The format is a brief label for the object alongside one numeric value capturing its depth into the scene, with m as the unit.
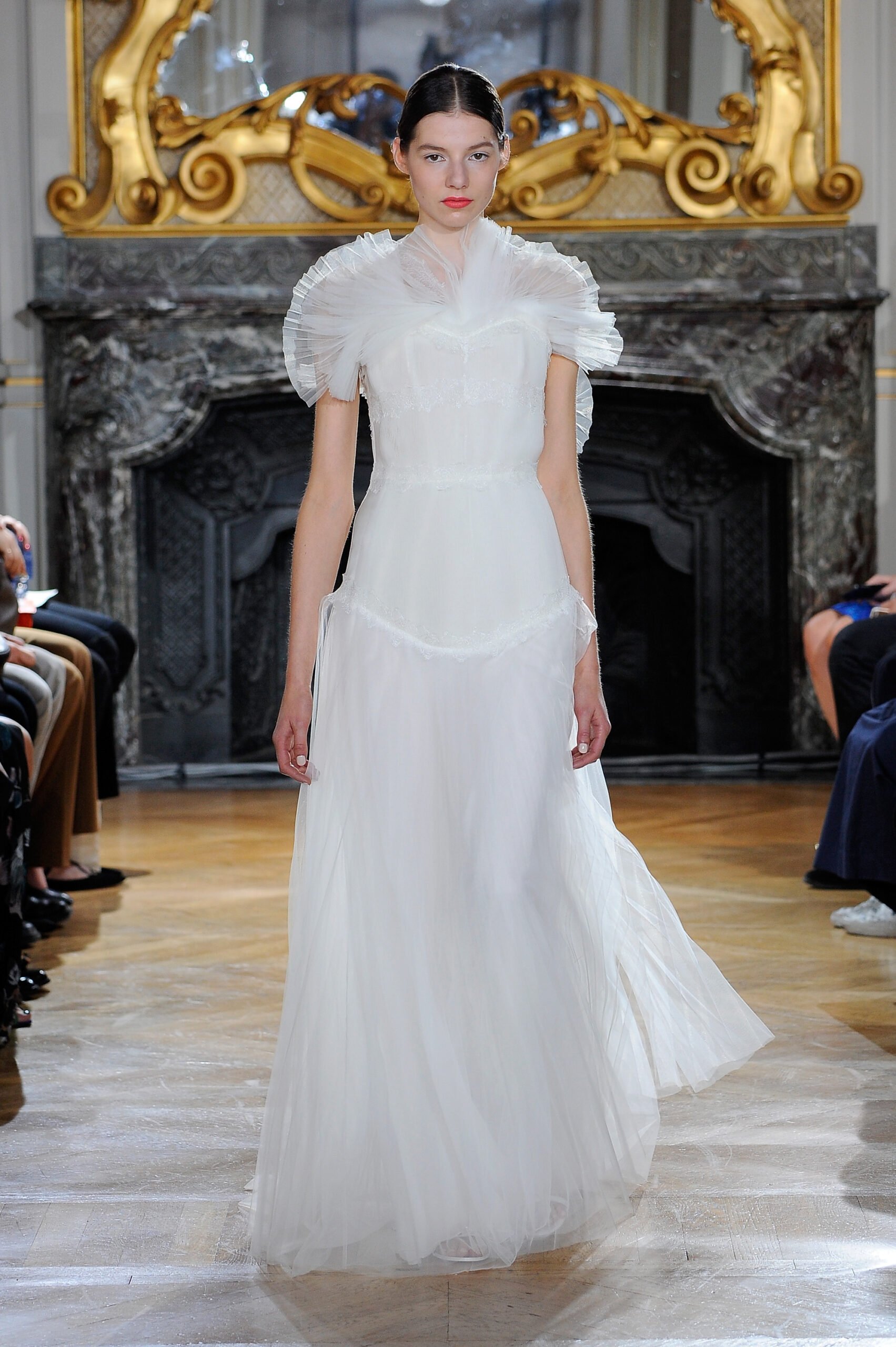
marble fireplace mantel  13.46
